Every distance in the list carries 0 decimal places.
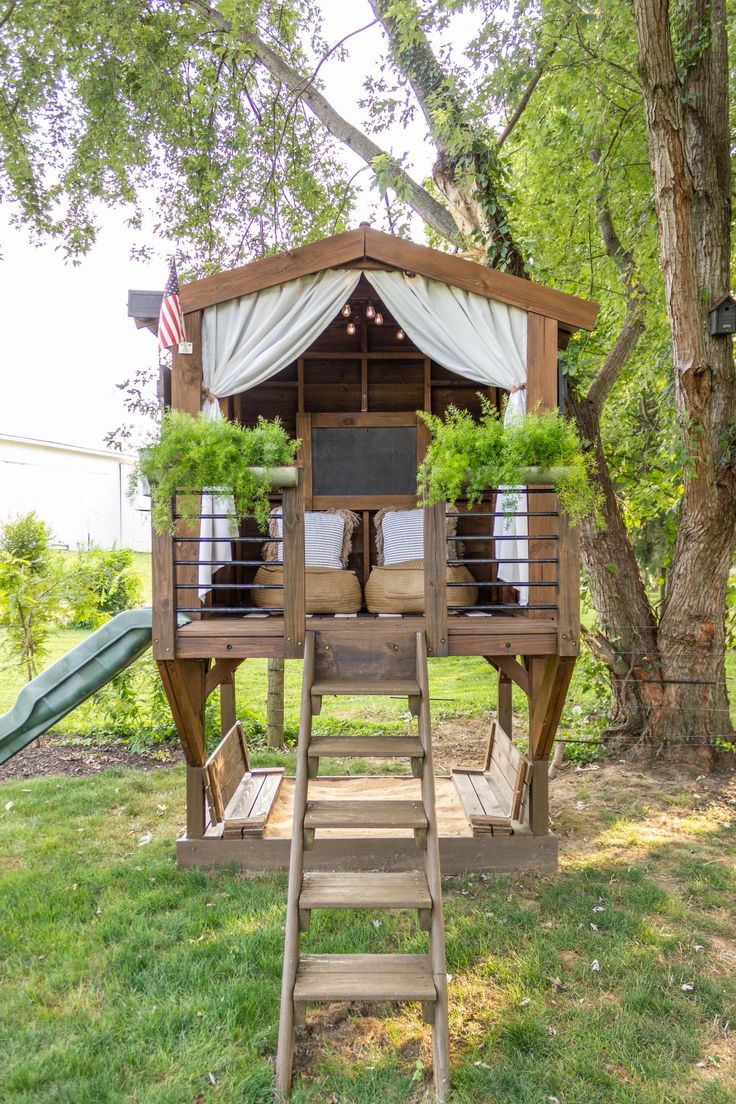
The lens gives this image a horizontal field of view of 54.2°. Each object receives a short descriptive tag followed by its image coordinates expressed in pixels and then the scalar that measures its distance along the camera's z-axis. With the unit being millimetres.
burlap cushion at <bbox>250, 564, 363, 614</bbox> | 4824
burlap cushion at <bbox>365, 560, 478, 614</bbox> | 4832
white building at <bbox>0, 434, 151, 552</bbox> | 18328
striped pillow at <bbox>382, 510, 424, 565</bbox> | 5605
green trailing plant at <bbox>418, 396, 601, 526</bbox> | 3664
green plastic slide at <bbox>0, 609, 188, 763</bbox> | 4758
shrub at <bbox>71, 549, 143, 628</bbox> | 7375
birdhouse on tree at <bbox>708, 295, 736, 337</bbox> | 5547
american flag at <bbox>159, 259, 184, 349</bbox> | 4316
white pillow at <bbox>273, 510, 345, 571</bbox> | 5574
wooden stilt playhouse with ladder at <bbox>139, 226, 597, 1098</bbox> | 3244
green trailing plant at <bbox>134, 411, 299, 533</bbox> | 3637
